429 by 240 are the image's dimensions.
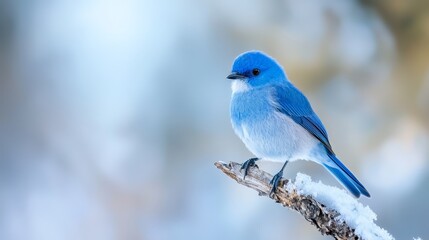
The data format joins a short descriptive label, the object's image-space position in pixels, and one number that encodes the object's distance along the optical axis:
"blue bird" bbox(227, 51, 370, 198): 6.49
